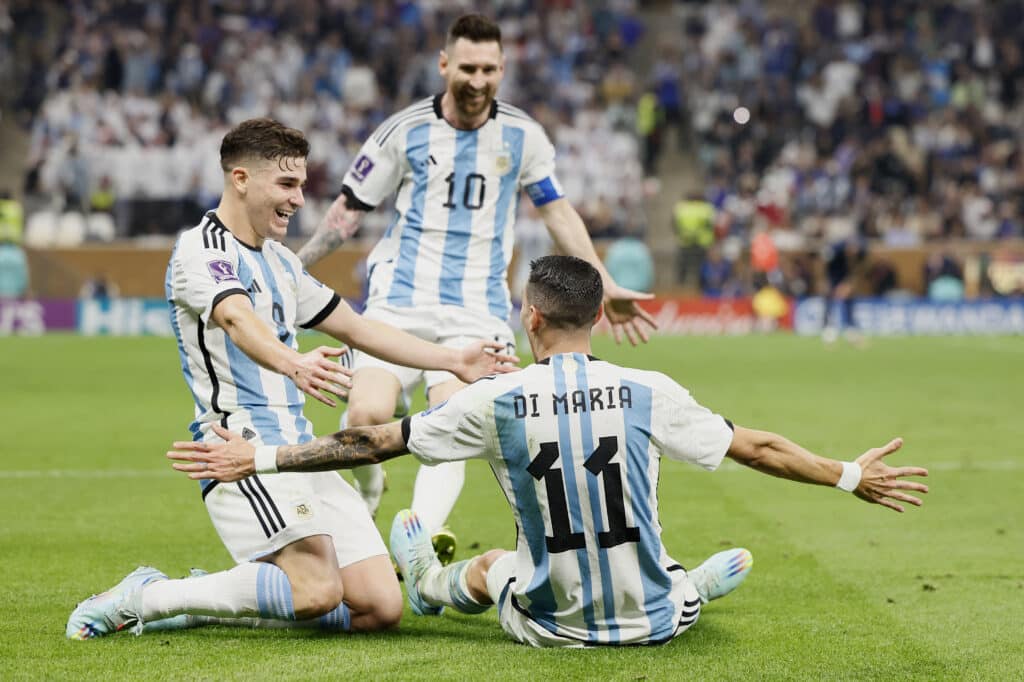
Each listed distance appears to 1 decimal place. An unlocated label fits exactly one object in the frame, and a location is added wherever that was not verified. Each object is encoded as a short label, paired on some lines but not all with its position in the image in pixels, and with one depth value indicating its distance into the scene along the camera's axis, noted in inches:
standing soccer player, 283.3
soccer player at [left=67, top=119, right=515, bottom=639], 203.3
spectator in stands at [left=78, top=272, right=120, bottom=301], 998.4
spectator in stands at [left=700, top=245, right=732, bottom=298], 1044.5
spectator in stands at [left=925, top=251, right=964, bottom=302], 1043.9
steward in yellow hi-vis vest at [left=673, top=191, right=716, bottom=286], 1056.2
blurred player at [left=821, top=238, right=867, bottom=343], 1004.6
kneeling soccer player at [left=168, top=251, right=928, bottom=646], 184.1
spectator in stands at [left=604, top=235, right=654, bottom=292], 1020.5
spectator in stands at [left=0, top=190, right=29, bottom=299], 979.3
